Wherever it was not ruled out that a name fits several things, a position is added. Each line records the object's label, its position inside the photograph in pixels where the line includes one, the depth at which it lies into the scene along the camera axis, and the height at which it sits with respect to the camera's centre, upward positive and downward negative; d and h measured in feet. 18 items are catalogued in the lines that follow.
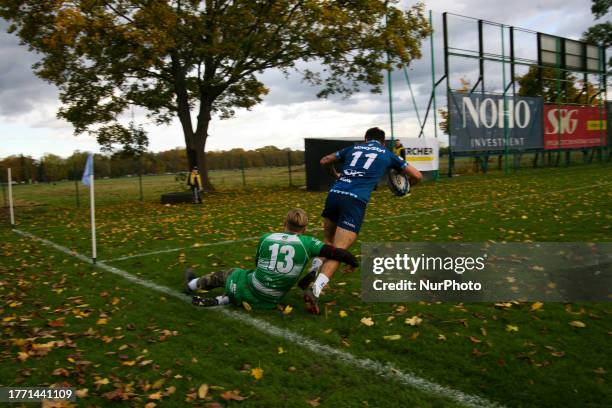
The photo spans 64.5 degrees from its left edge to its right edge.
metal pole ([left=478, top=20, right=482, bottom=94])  89.71 +21.27
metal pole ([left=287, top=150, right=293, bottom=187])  93.50 +3.66
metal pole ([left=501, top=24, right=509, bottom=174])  93.40 +9.62
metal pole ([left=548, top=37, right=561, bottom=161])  106.22 +18.51
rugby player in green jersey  15.28 -2.83
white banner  79.77 +3.30
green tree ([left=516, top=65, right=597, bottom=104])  109.81 +20.74
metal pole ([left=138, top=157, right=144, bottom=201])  79.82 +2.95
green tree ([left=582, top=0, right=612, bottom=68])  144.97 +40.65
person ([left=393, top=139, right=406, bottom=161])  64.13 +3.10
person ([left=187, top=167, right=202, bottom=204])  62.85 -0.44
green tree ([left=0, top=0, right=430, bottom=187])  57.82 +18.19
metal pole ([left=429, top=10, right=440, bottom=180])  79.66 +15.46
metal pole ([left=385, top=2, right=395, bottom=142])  78.74 +11.92
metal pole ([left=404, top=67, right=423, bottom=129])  78.59 +13.86
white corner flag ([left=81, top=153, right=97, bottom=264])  23.16 +0.59
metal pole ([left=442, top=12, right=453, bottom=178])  82.52 +19.29
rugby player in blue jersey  17.17 -0.30
